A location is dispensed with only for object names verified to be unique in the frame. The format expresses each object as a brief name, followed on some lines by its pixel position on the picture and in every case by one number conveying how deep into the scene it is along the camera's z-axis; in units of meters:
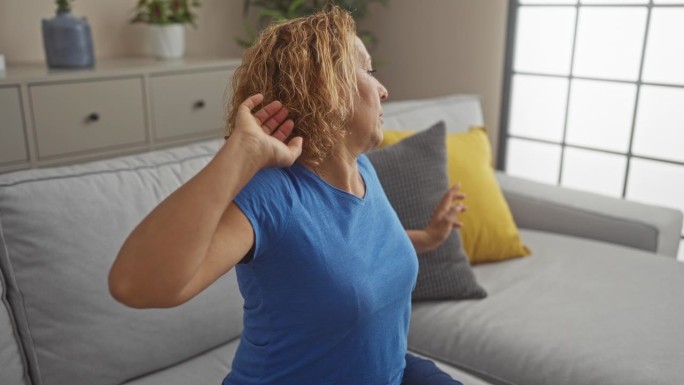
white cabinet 2.46
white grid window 2.83
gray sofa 1.27
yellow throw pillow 1.98
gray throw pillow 1.76
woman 0.82
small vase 2.69
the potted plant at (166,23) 3.15
